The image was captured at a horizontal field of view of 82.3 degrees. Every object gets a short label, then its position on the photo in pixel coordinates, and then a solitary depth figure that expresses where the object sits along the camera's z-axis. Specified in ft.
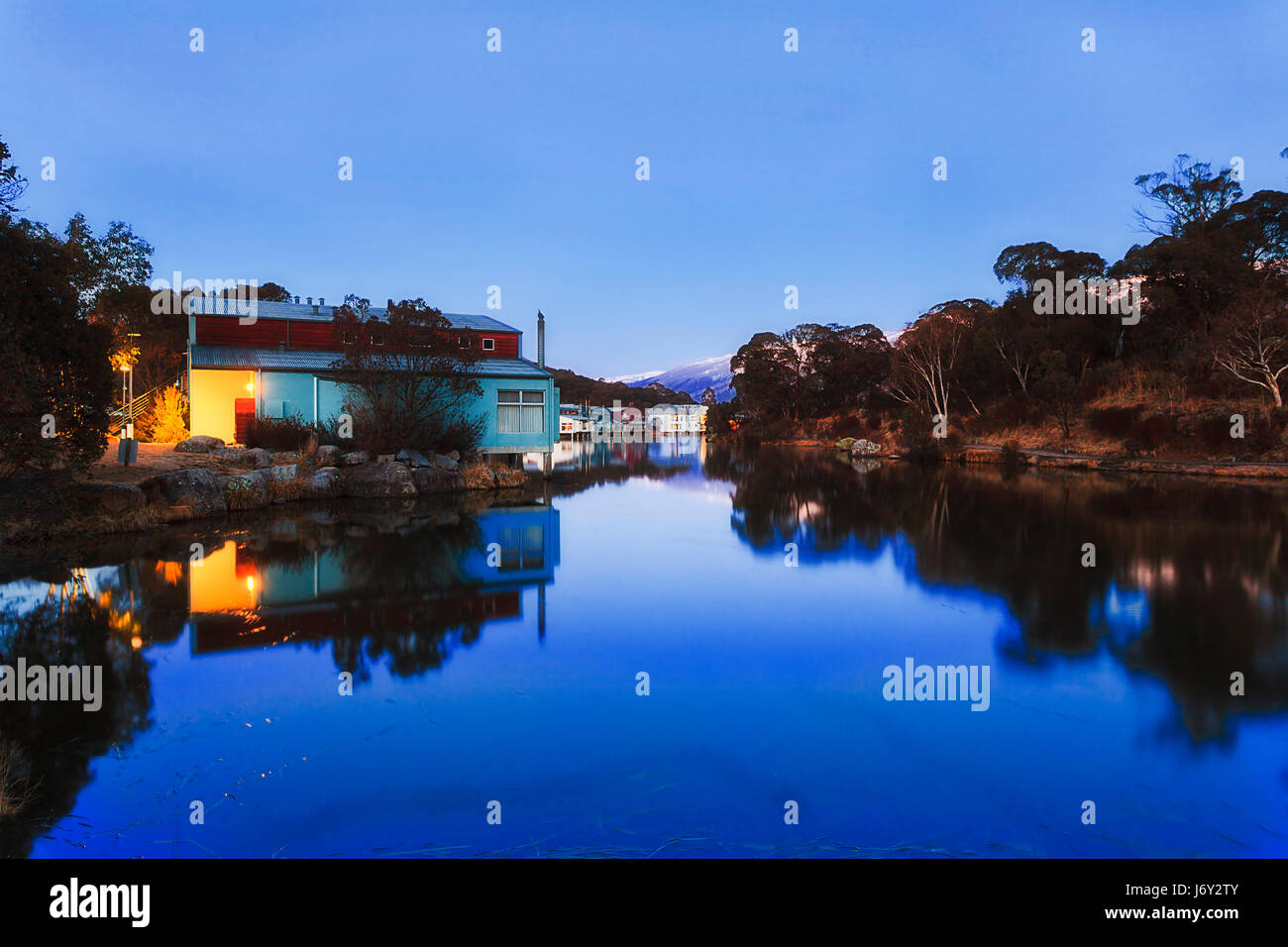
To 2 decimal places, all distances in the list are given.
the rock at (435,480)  71.10
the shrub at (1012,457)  114.42
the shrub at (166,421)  83.71
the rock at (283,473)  62.34
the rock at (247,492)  56.39
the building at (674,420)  480.64
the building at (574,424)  324.80
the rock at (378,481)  66.90
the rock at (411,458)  73.09
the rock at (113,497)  43.86
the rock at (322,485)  64.08
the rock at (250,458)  66.18
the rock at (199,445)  72.08
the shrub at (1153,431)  105.40
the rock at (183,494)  50.44
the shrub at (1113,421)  114.62
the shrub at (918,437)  137.28
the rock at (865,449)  156.95
